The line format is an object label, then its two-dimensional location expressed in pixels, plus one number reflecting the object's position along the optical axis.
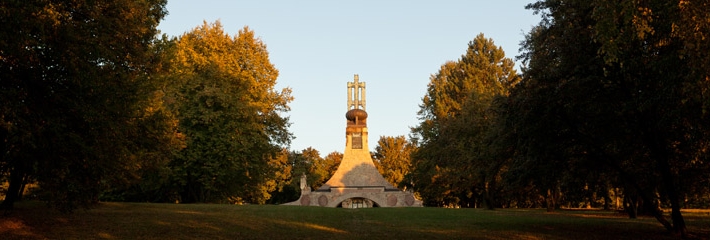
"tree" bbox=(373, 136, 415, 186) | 88.31
